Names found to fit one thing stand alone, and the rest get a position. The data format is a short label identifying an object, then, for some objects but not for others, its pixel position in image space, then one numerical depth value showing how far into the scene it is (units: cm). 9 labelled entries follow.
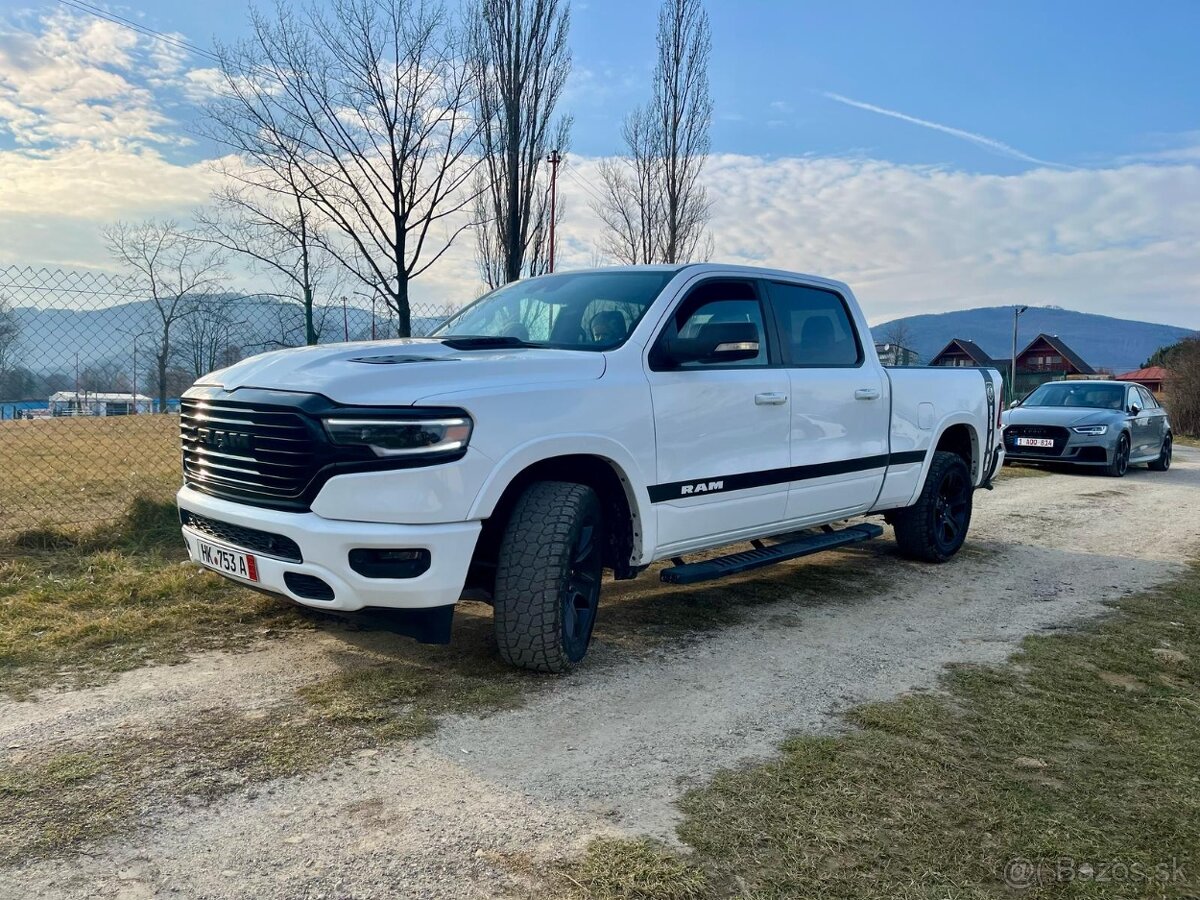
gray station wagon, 1323
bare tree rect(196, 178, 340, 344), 966
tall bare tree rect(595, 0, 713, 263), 1972
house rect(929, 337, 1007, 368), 6481
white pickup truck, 342
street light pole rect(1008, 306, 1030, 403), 4479
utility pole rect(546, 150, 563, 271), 1415
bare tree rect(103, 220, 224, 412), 766
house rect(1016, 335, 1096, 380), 6537
